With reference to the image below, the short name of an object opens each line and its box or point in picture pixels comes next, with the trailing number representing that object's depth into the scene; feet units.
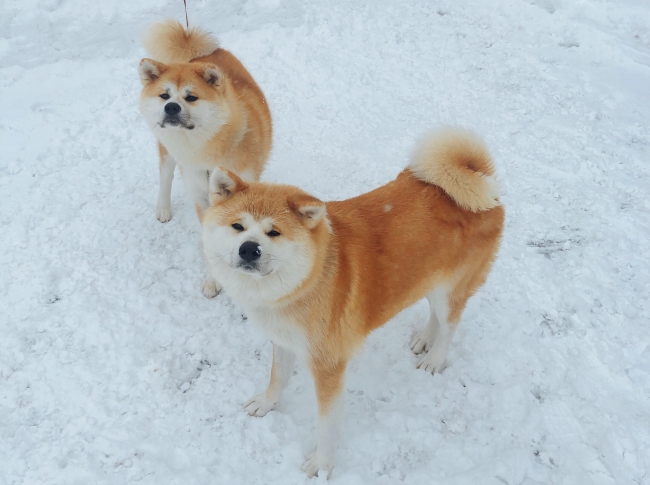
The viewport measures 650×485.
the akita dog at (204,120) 11.18
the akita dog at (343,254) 7.70
